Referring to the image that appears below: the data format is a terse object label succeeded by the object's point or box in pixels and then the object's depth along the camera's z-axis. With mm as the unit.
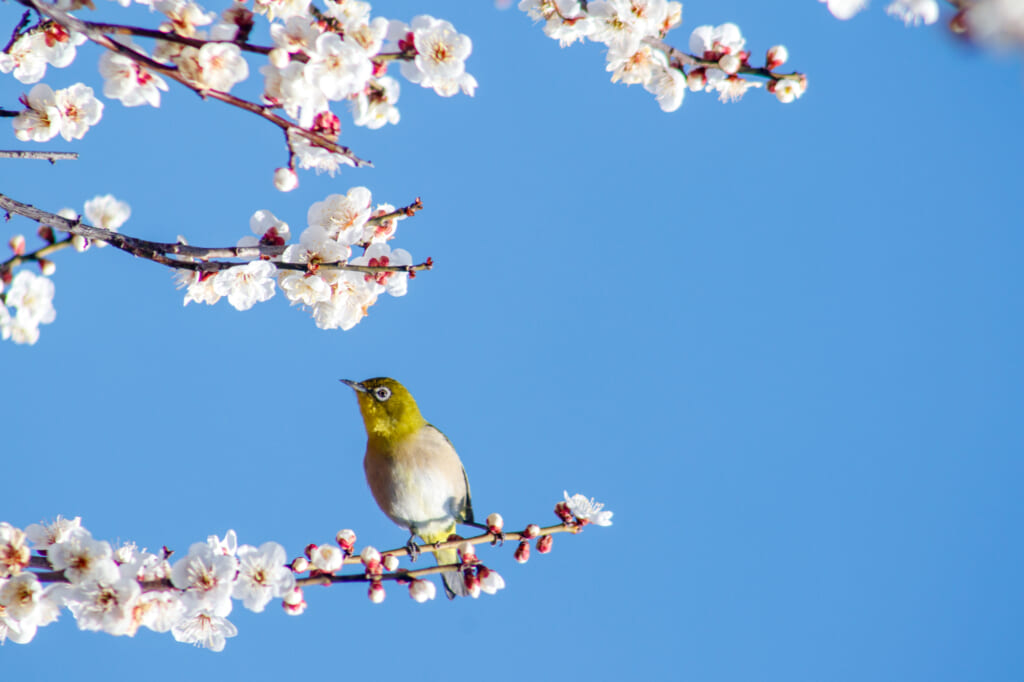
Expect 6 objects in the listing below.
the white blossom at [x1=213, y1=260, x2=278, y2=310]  4969
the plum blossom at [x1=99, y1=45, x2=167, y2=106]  3822
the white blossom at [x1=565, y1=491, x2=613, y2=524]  5504
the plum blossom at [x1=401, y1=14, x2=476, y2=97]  4031
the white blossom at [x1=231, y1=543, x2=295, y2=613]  4312
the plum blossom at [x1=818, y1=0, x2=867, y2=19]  3359
